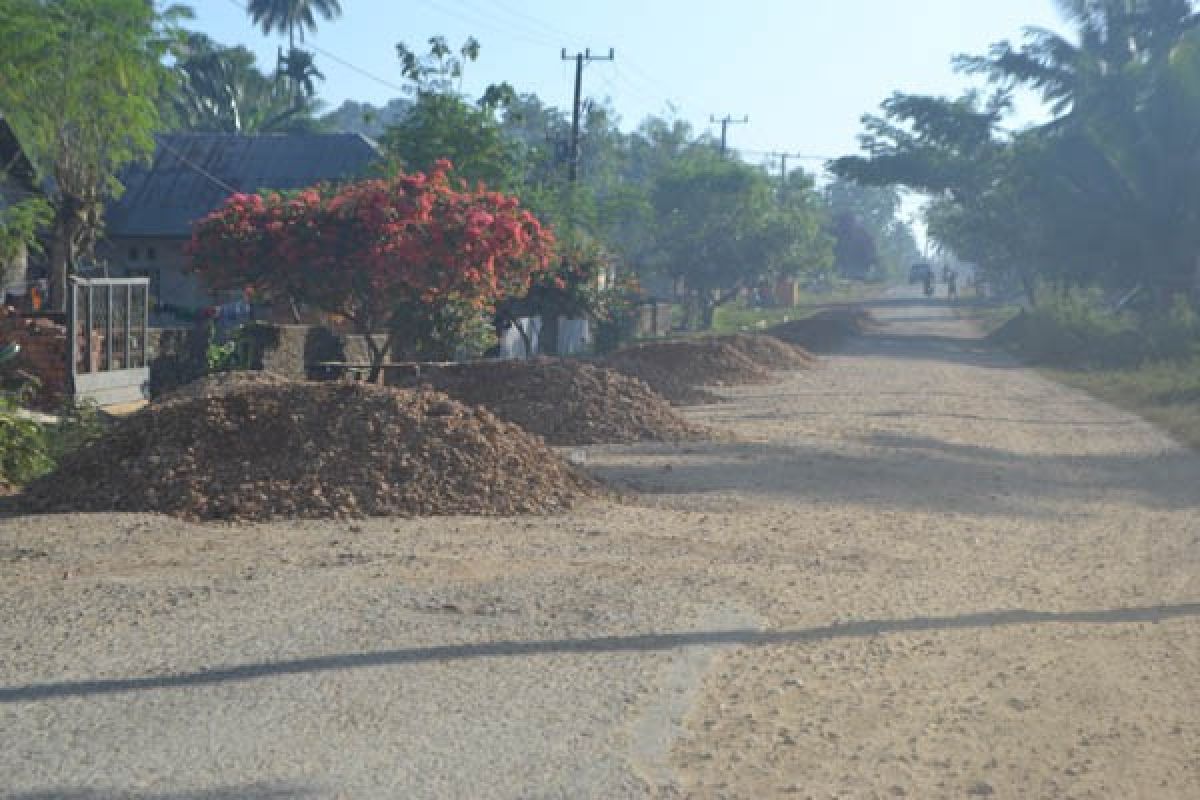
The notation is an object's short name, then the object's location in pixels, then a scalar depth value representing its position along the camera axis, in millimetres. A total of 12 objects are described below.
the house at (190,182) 36219
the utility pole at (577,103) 42812
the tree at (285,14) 77562
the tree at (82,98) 22312
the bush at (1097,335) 38125
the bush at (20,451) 12055
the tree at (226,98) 57375
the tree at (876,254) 133250
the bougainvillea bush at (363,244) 19781
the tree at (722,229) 62281
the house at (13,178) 24688
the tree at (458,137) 32531
